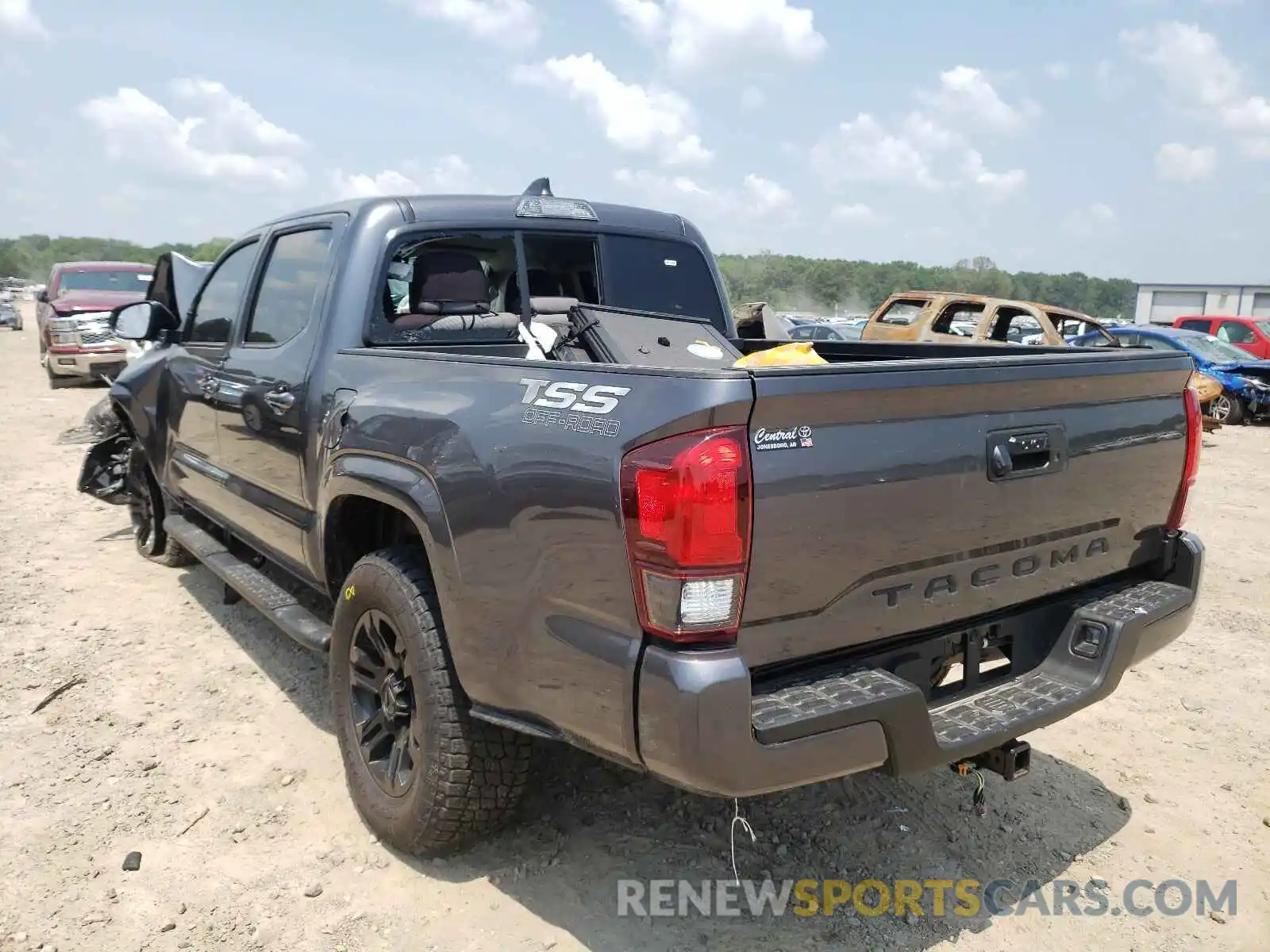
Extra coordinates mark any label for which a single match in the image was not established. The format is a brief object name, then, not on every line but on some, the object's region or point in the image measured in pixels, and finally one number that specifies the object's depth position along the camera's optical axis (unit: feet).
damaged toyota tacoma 6.73
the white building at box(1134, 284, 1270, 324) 189.16
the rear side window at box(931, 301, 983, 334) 40.55
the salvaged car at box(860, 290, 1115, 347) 39.24
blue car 50.57
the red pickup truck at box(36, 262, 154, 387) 48.93
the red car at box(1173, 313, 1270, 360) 59.93
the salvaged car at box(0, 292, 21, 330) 137.18
